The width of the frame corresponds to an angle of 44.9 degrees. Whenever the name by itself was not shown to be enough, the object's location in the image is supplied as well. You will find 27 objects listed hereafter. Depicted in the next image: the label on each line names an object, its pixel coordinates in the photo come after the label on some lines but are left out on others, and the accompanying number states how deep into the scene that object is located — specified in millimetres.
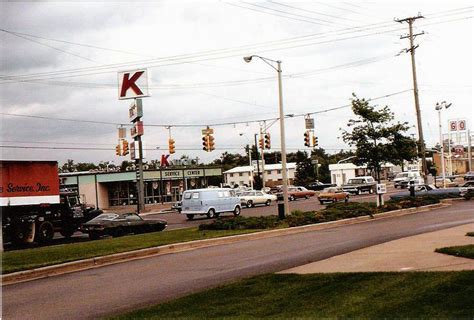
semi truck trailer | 24750
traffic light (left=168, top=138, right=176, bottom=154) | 48812
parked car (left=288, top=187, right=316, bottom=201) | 60250
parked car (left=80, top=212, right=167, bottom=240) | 25938
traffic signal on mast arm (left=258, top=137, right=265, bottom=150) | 55106
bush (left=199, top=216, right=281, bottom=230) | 24312
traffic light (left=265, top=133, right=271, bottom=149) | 48325
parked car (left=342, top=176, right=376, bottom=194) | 61341
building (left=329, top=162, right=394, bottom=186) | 111188
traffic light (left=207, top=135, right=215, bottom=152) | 43931
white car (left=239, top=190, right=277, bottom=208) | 50312
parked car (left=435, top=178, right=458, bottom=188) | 63650
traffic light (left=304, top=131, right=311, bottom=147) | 44344
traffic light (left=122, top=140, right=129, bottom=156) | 54484
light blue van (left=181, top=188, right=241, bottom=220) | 36844
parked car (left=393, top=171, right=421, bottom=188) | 70069
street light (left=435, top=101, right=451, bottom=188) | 65938
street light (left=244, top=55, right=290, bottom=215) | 28688
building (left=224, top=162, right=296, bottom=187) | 121062
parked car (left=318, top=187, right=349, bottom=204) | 46688
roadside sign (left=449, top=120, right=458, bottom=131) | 71088
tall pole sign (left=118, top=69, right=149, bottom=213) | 38844
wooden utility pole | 46906
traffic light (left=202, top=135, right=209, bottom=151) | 43903
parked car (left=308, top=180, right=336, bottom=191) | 89312
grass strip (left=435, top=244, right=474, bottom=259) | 11938
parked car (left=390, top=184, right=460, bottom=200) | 38425
